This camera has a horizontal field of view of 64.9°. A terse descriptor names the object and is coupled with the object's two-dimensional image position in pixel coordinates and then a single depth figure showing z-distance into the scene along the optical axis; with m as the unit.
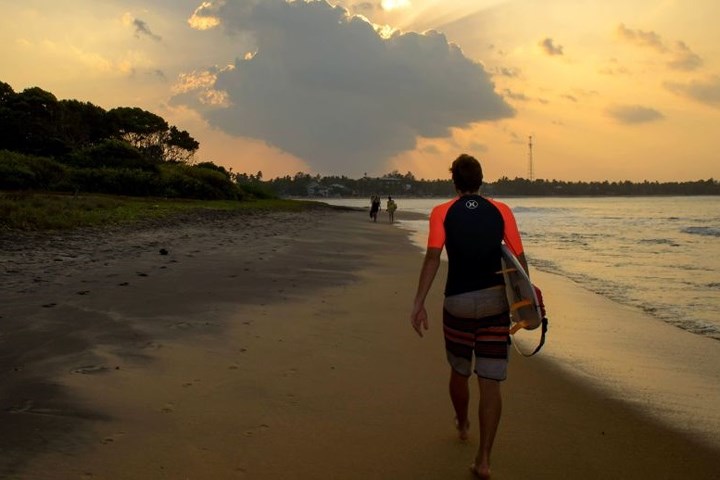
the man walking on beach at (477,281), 3.77
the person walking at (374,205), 44.83
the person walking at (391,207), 43.33
